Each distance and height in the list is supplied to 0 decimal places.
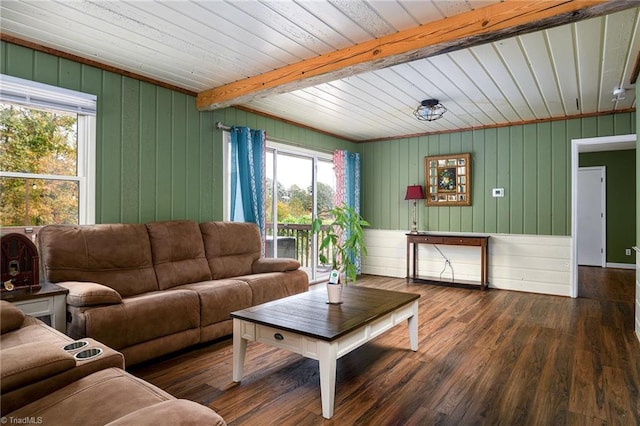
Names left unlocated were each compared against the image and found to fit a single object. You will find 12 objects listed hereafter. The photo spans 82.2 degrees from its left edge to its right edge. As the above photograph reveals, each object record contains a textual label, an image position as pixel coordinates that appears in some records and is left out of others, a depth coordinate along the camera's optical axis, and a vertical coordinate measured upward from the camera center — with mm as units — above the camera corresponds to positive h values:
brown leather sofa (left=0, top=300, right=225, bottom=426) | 1092 -655
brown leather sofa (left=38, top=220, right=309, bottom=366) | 2529 -583
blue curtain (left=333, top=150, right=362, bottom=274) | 6207 +624
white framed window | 2828 +503
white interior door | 7426 -26
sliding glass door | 5168 +237
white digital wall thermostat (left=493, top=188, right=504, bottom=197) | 5559 +346
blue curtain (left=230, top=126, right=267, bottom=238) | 4422 +431
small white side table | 2248 -556
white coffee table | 2102 -697
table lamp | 5980 +358
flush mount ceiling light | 4246 +1277
